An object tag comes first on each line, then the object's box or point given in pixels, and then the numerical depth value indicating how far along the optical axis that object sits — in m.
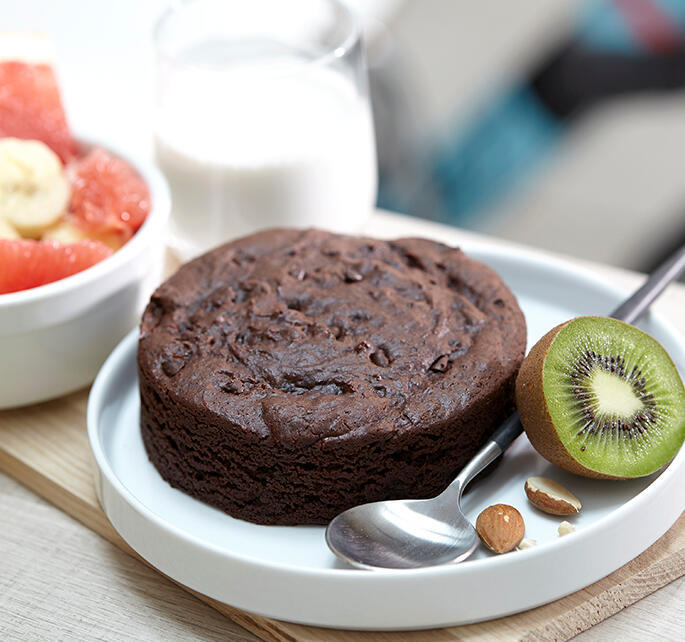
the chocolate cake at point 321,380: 0.54
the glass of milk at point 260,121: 0.66
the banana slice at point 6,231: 0.60
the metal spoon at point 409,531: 0.52
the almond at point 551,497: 0.54
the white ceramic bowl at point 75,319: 0.58
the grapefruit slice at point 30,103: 0.64
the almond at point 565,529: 0.54
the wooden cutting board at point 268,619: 0.52
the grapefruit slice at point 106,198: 0.62
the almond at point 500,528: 0.53
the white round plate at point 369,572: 0.51
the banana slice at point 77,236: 0.62
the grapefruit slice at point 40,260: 0.59
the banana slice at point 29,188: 0.61
